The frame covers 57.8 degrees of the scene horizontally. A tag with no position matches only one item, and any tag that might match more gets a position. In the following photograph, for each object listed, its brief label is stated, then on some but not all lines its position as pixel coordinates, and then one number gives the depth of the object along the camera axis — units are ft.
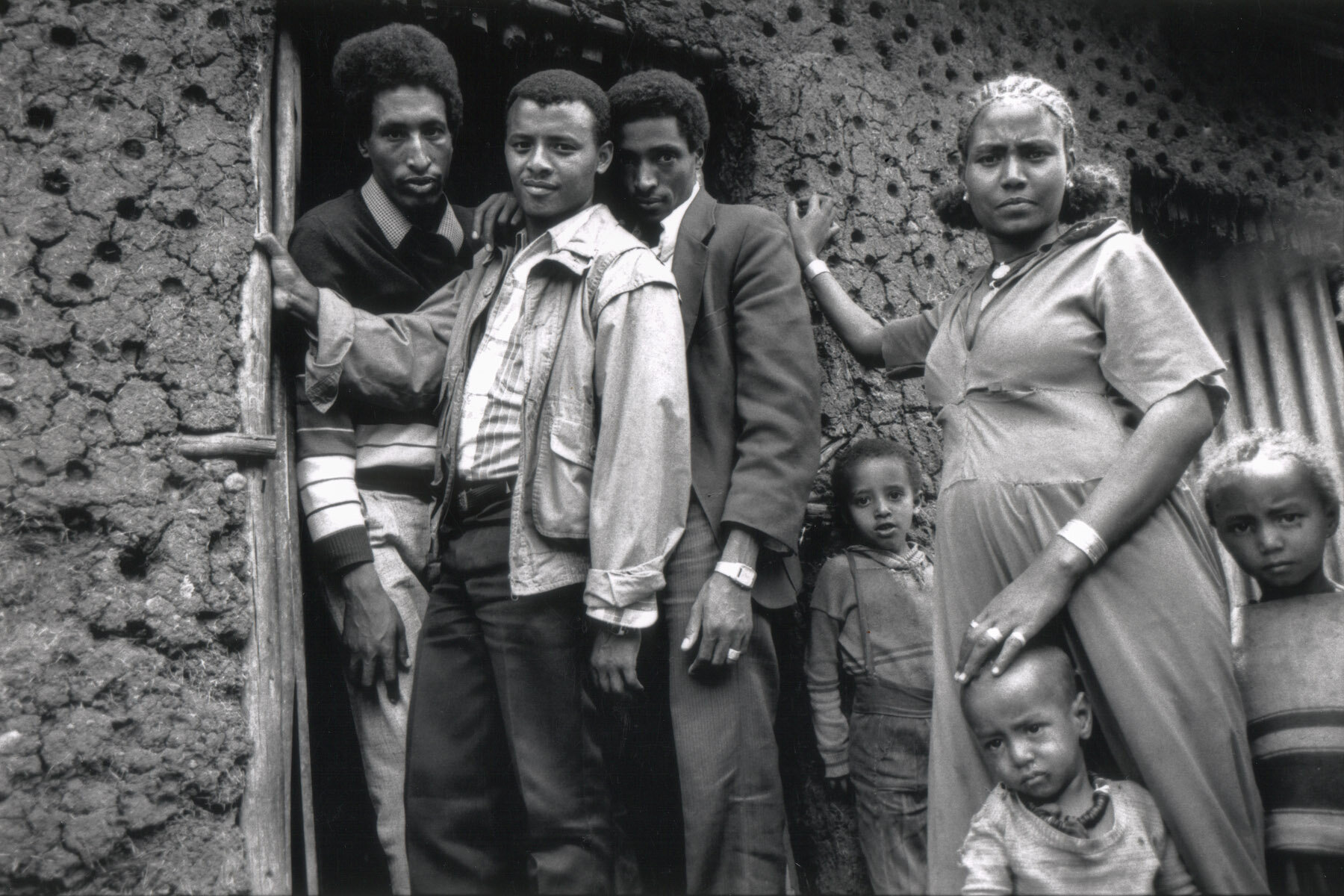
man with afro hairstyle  9.44
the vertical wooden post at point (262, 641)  8.91
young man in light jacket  8.31
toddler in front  7.20
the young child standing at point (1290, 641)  7.75
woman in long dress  7.20
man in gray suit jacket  8.40
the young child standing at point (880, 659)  10.34
